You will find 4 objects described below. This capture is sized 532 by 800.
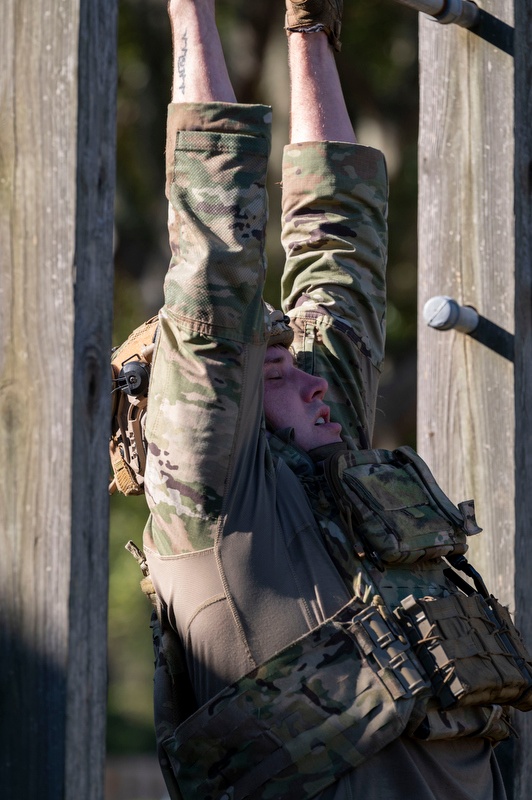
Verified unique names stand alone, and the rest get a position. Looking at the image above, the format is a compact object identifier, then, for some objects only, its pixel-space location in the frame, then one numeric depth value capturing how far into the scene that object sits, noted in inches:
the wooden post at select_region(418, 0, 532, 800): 251.8
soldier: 192.2
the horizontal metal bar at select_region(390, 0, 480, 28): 246.7
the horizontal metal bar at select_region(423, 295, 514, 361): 250.2
